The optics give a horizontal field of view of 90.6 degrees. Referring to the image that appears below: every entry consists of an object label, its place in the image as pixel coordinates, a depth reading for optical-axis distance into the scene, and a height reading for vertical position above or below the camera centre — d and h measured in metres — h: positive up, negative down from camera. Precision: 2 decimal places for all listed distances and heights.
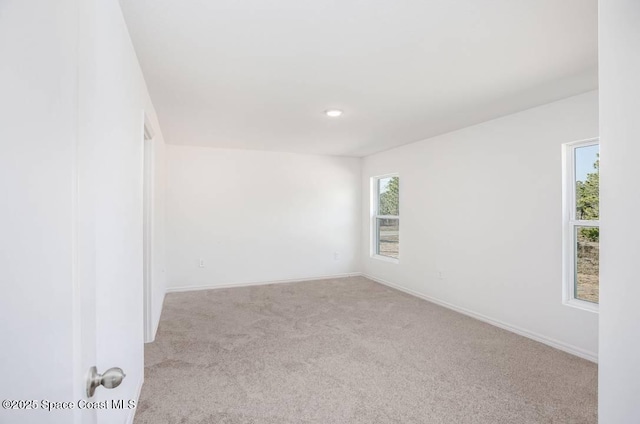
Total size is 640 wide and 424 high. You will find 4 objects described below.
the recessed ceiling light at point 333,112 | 3.22 +1.02
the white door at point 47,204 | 0.46 +0.01
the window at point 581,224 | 2.85 -0.13
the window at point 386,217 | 5.36 -0.12
